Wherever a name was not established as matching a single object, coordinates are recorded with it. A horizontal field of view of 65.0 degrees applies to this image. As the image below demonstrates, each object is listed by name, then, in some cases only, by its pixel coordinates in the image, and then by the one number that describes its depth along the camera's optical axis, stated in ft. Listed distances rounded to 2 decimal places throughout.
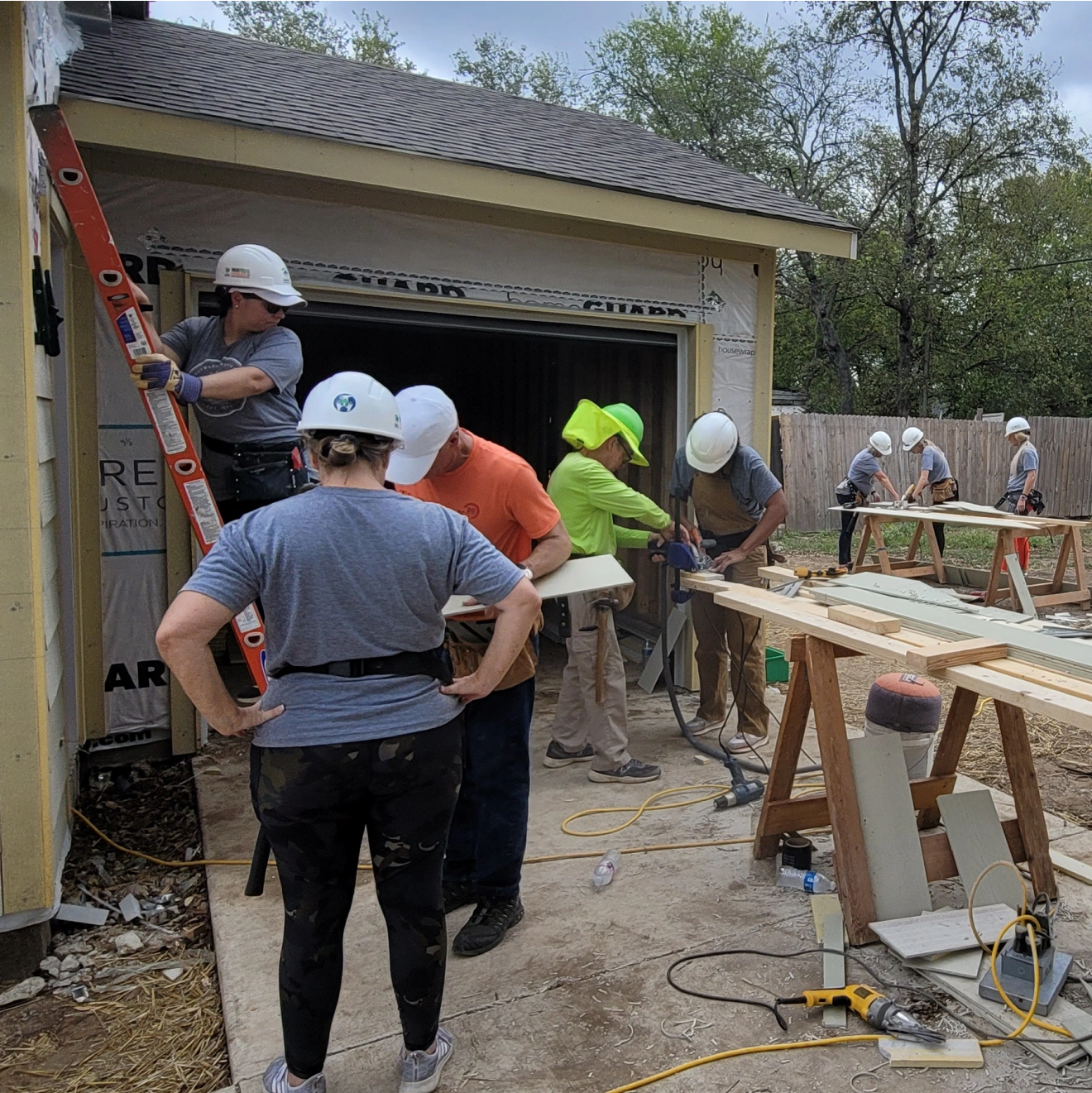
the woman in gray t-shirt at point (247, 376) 11.20
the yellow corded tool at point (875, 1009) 7.63
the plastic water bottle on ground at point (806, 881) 10.24
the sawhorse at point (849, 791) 9.37
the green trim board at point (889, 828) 9.50
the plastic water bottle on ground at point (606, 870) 10.55
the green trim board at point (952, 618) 7.92
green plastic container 18.89
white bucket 11.57
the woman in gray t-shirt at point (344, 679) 6.02
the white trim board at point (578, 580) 8.94
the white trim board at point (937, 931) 8.69
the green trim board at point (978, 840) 9.68
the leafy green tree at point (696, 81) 83.87
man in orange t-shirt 9.37
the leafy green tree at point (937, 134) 71.00
